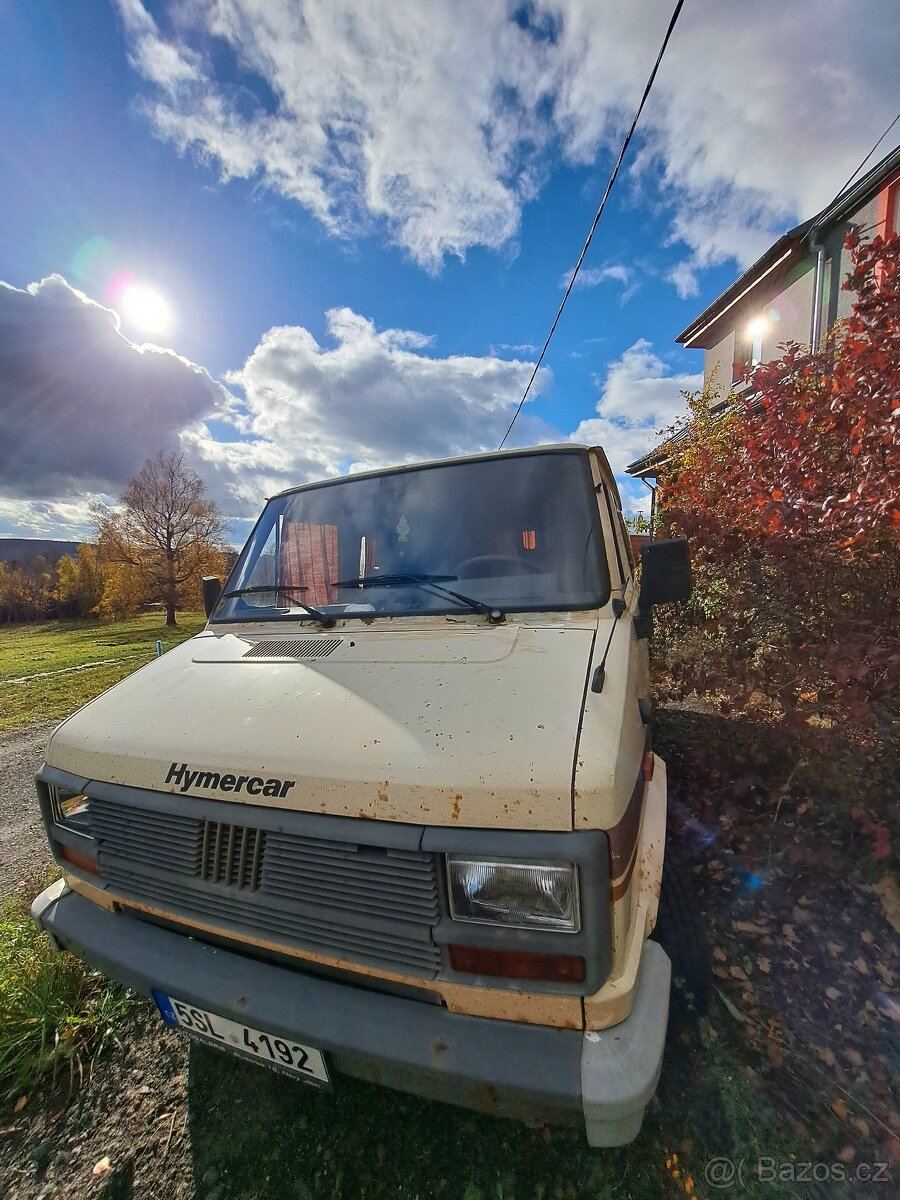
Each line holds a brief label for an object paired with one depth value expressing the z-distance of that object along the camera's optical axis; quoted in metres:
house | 10.07
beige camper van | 1.32
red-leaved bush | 2.87
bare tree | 32.75
